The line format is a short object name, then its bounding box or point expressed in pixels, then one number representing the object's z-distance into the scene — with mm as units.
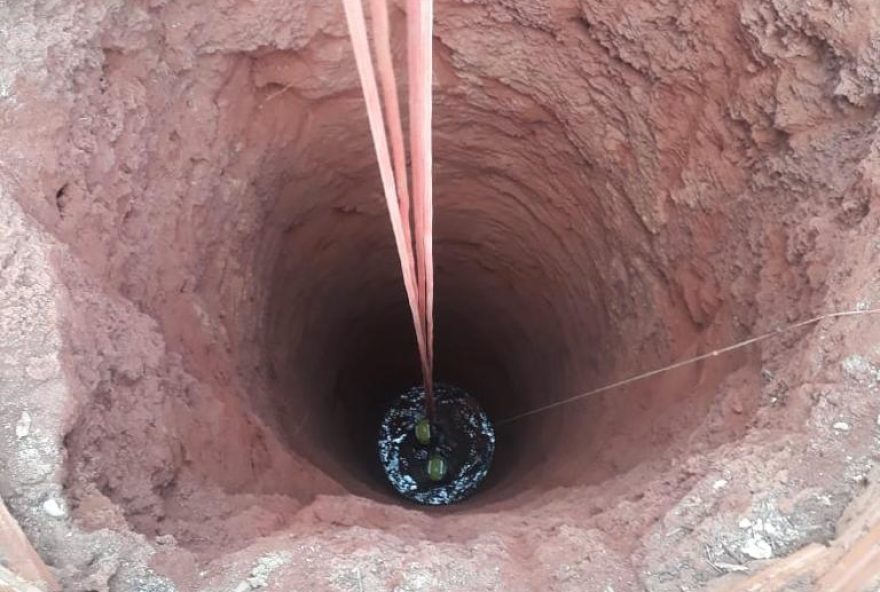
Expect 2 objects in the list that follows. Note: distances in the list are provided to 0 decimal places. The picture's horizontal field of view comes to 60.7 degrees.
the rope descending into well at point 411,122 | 1907
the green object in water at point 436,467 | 6508
